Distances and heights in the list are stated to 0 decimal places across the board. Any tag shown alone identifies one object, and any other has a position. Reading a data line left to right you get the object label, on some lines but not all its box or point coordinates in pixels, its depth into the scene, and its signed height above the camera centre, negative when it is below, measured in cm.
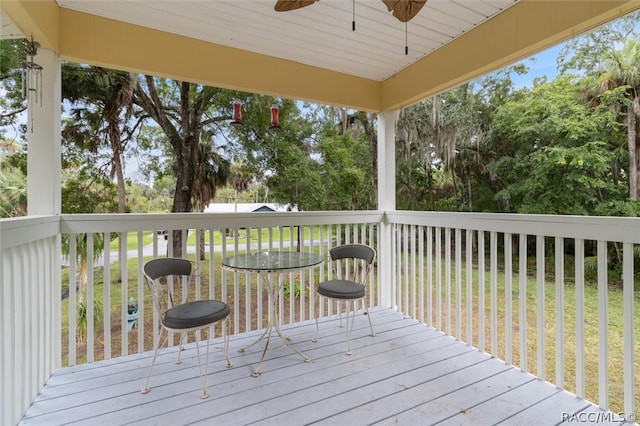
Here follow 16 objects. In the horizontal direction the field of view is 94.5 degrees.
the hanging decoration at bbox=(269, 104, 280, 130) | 318 +106
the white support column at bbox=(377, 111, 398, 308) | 368 +35
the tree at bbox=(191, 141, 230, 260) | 702 +95
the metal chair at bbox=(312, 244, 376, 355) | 255 -65
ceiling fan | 173 +127
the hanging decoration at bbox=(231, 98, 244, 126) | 301 +104
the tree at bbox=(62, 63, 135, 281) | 566 +225
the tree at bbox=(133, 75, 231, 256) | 661 +225
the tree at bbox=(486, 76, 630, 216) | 612 +133
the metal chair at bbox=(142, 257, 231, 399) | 194 -67
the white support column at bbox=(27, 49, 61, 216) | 216 +55
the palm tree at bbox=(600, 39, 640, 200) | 520 +236
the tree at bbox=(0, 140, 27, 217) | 431 +58
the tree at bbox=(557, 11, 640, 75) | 583 +350
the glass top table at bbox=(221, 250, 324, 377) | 220 -39
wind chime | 200 +100
